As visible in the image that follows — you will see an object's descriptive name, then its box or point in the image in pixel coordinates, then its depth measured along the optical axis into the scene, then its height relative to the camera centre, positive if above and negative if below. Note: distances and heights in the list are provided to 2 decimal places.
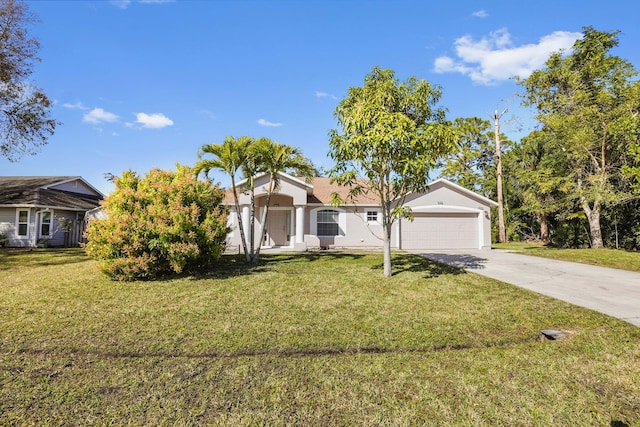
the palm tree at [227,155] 11.19 +2.73
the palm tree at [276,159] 11.35 +2.73
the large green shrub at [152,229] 8.70 +0.00
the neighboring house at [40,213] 18.80 +1.00
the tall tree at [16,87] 18.09 +8.67
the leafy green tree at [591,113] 17.48 +7.04
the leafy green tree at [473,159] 30.78 +7.42
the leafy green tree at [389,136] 8.21 +2.54
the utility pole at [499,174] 22.73 +4.17
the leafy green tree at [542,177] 20.25 +3.78
